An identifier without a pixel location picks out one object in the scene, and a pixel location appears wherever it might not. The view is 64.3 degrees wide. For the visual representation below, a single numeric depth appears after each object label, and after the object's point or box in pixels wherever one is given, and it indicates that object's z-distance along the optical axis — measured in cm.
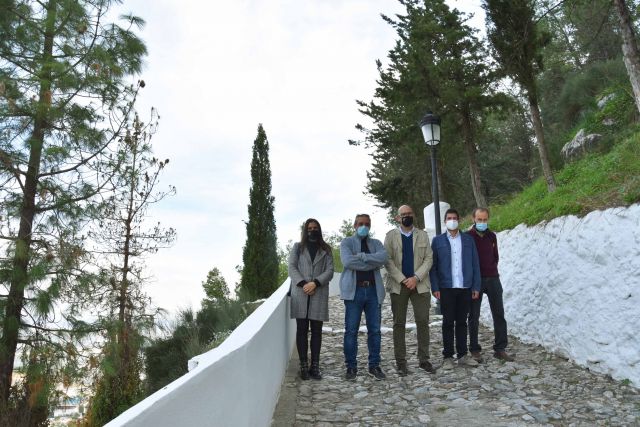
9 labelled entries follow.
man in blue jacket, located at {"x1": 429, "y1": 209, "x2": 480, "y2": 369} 626
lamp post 963
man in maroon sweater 652
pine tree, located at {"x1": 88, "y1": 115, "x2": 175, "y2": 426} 1090
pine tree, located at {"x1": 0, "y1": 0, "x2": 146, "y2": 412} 932
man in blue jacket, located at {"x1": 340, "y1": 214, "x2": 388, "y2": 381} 591
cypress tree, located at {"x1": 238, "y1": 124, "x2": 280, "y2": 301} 1934
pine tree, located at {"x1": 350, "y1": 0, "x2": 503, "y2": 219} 1558
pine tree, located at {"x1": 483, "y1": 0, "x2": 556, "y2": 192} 1112
